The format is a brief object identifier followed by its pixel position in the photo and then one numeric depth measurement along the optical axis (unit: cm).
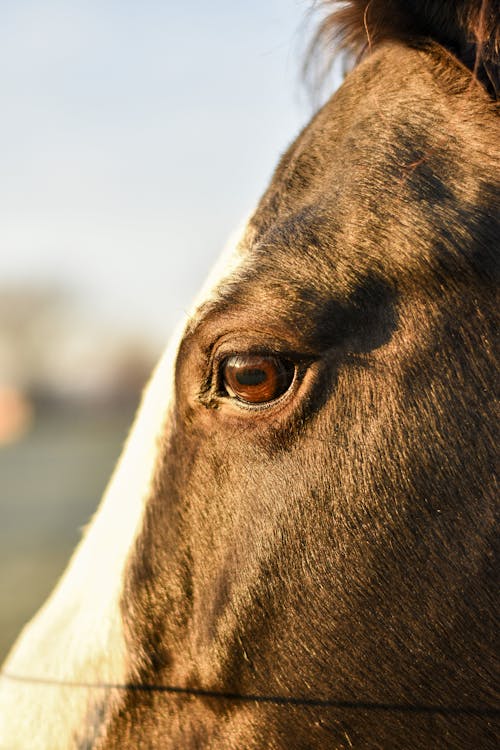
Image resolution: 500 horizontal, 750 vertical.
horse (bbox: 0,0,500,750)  128
